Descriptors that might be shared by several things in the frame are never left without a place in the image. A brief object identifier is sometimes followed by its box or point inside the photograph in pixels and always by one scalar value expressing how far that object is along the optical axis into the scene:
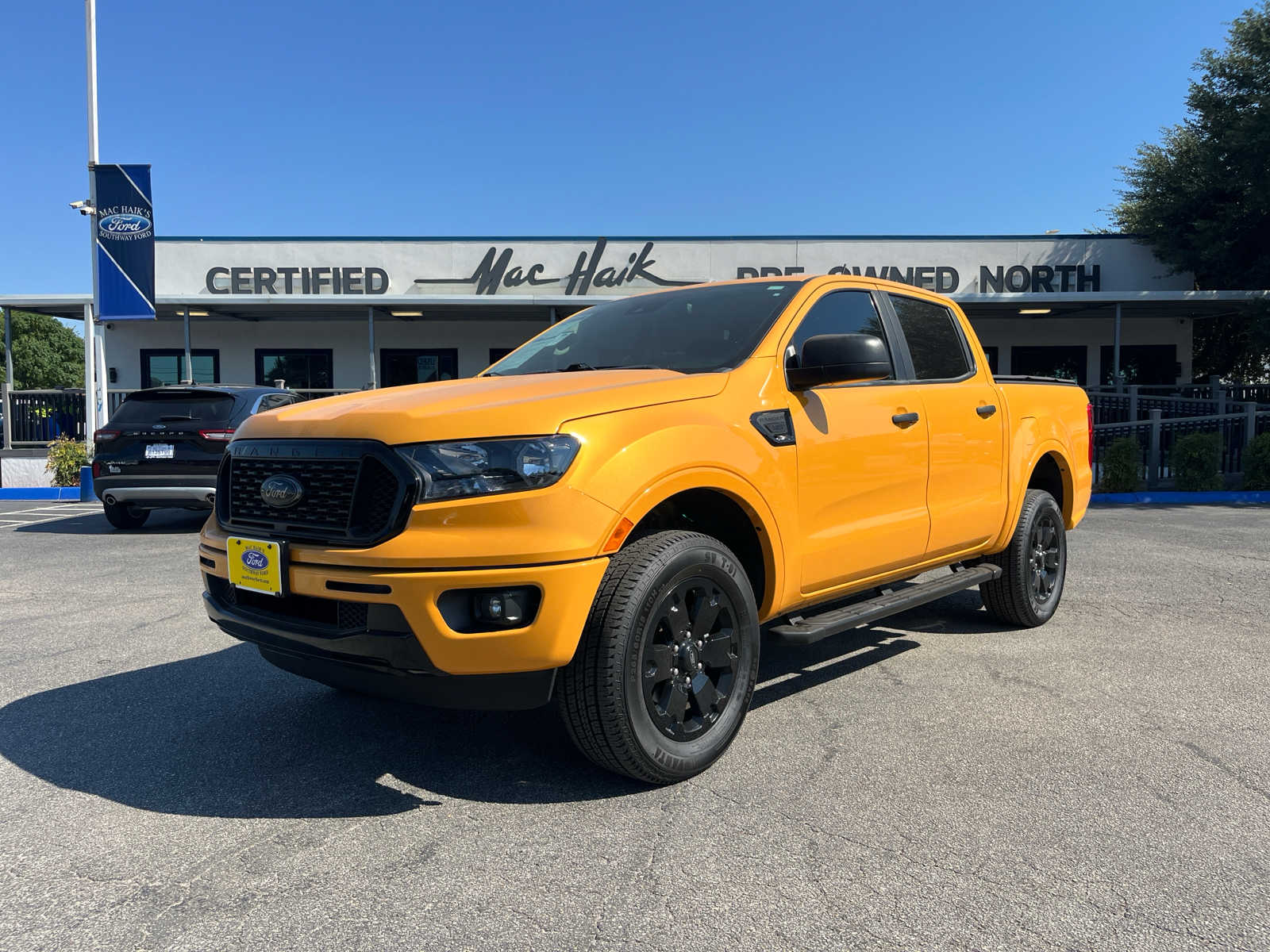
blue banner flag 15.95
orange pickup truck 2.79
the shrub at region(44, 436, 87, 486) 15.32
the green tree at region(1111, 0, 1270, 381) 17.55
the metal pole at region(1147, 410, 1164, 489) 14.68
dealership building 18.73
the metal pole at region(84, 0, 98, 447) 16.52
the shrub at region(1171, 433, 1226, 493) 13.98
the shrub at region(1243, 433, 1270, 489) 13.86
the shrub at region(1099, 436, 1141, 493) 14.07
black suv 9.63
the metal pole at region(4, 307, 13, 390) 16.91
